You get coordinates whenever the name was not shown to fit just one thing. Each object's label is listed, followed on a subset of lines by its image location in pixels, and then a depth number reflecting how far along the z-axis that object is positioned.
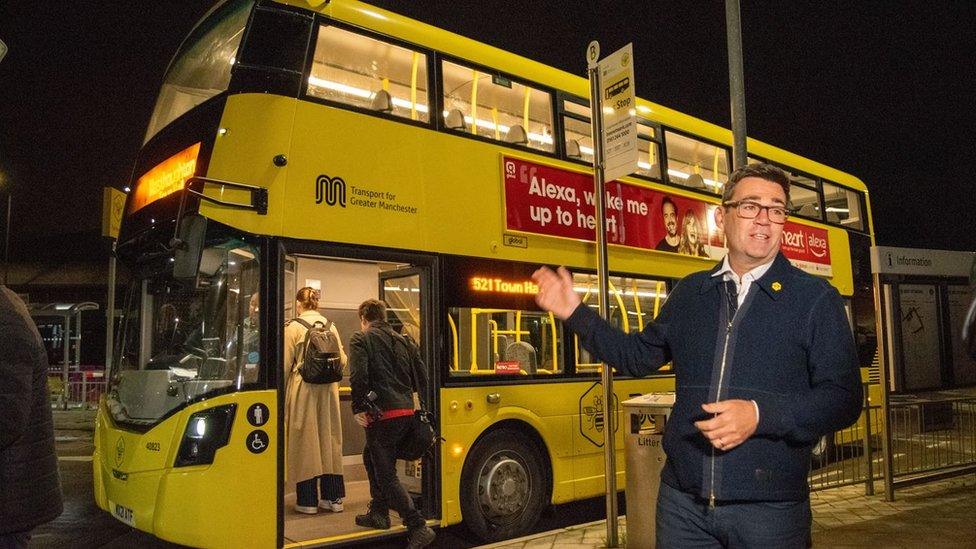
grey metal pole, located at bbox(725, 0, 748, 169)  7.32
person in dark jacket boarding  6.14
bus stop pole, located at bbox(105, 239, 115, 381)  13.16
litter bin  5.70
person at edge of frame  2.92
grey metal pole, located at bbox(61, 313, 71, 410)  20.37
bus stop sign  6.03
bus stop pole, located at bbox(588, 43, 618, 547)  6.01
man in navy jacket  2.37
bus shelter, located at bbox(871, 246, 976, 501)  8.12
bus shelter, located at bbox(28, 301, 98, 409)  19.75
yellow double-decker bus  5.48
